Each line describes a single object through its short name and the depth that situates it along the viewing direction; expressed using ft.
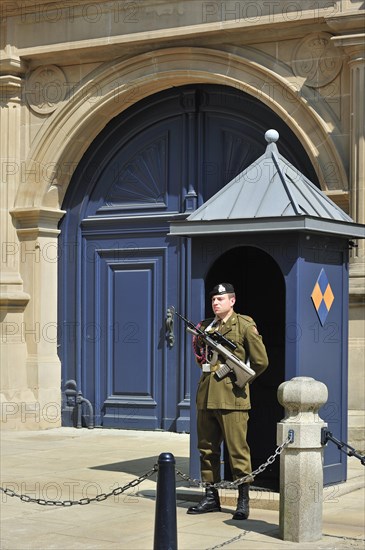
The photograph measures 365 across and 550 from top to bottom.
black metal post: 33.52
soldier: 46.75
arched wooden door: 75.19
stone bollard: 41.96
